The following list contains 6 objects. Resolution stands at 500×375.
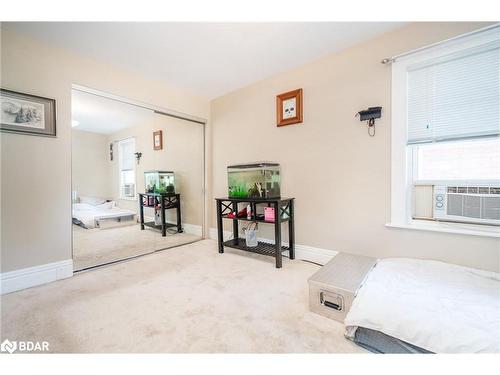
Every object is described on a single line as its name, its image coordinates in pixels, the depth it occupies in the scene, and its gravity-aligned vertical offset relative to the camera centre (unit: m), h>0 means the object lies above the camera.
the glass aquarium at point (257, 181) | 2.52 +0.02
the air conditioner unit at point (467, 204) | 1.56 -0.18
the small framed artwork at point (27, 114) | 1.79 +0.62
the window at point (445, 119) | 1.58 +0.50
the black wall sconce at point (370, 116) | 1.95 +0.62
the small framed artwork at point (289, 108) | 2.45 +0.88
